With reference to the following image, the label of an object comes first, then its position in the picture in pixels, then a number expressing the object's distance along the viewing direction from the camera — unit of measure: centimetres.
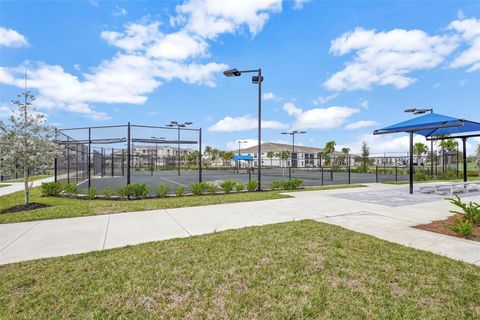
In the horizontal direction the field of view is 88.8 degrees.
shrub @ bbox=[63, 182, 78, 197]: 980
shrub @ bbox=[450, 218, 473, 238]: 459
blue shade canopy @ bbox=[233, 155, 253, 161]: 3319
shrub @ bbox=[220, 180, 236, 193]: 1104
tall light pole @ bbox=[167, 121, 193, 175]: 2422
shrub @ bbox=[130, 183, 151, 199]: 947
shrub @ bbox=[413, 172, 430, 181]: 1780
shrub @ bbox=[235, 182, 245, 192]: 1146
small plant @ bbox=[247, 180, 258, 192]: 1161
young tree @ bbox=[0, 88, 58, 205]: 719
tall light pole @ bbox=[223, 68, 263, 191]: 1062
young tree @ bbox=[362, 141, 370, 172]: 3350
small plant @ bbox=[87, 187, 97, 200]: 941
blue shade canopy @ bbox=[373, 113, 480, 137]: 962
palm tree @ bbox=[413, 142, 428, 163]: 4262
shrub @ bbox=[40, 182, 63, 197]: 1001
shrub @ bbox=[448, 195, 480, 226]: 526
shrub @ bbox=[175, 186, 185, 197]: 1000
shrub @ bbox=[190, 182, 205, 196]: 1033
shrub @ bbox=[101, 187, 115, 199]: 960
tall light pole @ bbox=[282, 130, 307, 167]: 3394
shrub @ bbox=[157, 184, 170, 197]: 986
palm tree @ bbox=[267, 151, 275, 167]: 6545
